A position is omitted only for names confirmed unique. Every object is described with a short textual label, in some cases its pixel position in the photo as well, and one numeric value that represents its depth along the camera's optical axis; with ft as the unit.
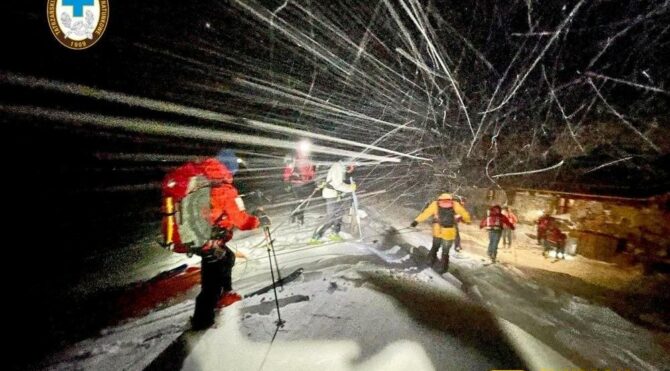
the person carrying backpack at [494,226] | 26.35
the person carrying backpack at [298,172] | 36.81
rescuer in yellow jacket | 20.94
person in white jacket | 27.55
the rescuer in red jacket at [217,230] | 12.85
